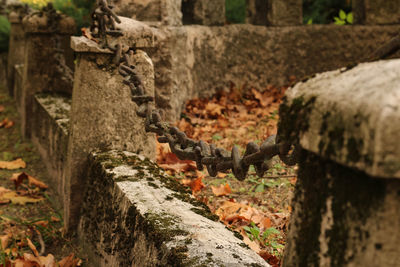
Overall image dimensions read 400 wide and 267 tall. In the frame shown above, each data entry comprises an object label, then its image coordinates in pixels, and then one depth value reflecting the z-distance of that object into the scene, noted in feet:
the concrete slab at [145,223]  8.93
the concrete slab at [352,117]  4.01
